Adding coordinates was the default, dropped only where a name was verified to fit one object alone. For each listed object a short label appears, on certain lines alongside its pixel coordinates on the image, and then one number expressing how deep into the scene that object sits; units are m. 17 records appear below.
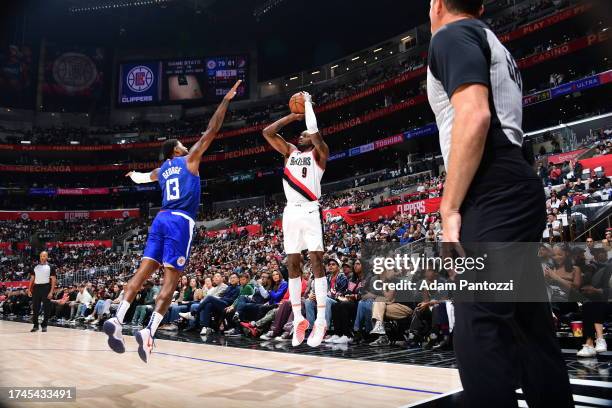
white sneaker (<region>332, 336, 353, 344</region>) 6.36
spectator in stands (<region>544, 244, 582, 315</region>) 5.25
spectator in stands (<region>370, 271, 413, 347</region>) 6.27
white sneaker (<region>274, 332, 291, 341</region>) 6.74
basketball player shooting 4.73
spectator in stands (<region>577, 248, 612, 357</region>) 4.53
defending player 4.03
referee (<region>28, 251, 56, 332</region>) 9.34
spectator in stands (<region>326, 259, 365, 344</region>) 6.67
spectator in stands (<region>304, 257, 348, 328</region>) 6.89
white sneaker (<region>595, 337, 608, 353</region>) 4.57
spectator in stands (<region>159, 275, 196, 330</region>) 9.54
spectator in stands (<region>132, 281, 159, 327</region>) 10.52
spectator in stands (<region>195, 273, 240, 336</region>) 8.38
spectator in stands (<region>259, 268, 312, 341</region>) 7.07
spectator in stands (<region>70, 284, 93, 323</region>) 13.59
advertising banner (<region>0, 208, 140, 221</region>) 38.03
